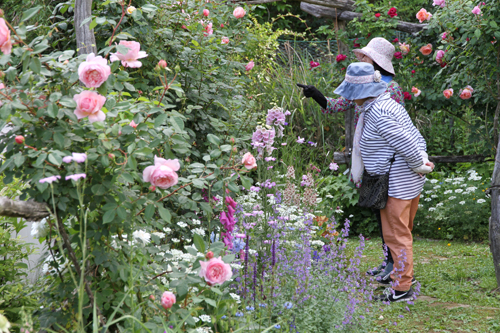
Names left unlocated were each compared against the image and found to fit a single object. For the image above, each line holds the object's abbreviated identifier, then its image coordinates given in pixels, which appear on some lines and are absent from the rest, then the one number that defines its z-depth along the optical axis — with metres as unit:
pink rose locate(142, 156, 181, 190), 3.08
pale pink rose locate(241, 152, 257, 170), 3.71
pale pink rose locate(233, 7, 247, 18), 7.84
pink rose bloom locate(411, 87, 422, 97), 10.75
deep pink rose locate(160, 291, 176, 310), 3.21
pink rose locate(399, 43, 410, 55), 10.73
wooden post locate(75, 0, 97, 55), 4.55
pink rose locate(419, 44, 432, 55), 10.42
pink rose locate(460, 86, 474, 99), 9.53
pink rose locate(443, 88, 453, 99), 9.99
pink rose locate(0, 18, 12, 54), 2.97
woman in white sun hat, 7.34
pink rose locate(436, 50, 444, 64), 9.47
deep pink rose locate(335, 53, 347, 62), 11.34
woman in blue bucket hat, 6.54
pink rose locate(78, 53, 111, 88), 3.08
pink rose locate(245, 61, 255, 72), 7.38
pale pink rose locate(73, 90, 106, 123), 3.06
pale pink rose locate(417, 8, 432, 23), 9.98
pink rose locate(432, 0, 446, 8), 9.21
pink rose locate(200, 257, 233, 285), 3.27
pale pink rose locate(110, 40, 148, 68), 3.51
